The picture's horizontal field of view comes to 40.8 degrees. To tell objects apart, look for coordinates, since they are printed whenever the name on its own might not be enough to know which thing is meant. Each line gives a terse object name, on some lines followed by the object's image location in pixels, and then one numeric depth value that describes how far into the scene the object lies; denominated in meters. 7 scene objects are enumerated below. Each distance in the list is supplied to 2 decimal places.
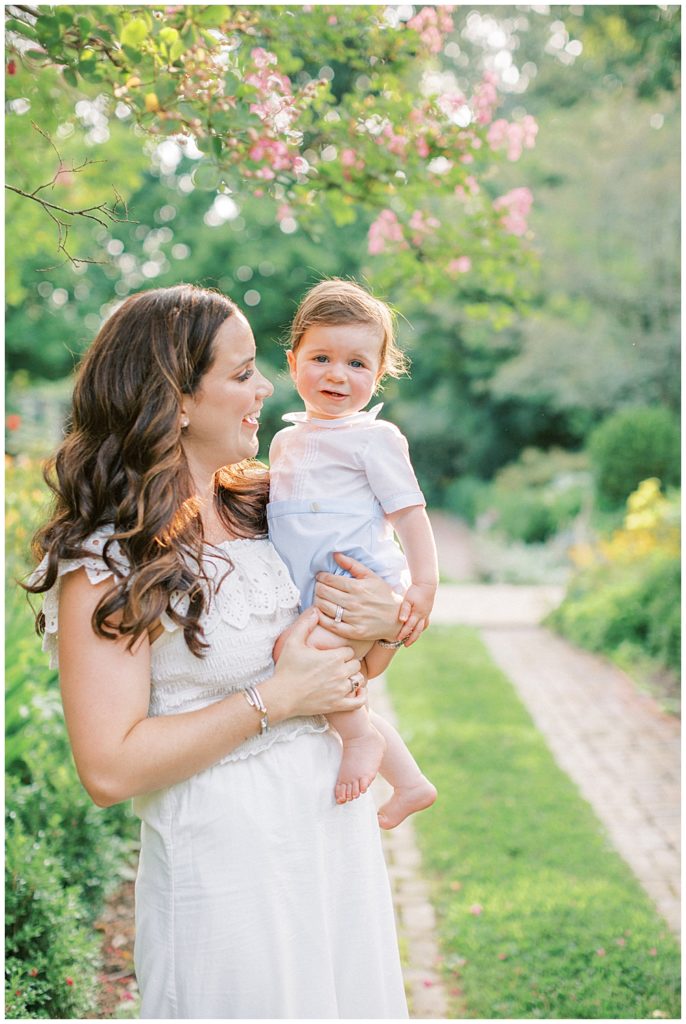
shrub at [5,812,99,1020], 2.92
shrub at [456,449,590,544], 15.62
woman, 1.66
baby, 2.13
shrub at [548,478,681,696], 7.67
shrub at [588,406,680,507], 14.38
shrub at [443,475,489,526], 19.05
